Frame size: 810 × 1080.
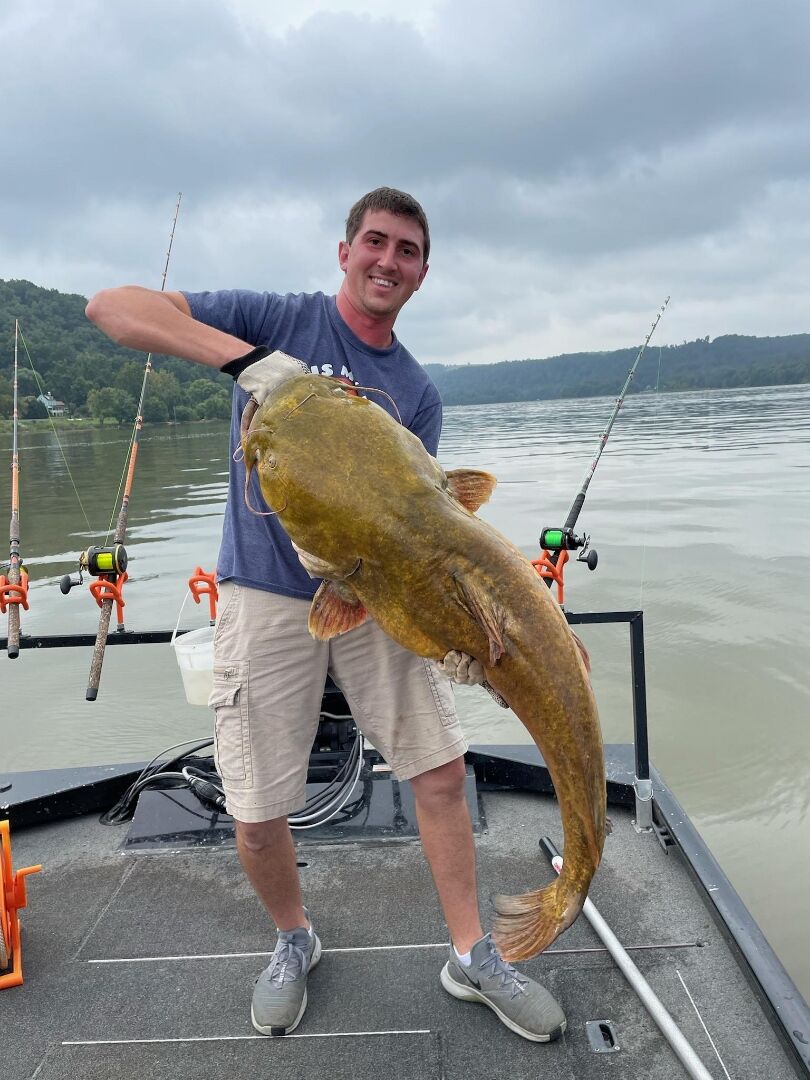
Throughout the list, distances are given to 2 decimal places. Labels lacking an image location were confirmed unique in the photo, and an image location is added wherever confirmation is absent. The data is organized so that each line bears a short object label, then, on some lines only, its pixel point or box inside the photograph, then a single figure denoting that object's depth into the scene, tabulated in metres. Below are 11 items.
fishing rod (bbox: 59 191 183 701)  3.21
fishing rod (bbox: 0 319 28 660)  3.18
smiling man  2.40
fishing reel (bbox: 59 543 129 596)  3.21
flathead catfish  1.79
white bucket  3.40
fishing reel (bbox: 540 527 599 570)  3.21
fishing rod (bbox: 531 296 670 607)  3.22
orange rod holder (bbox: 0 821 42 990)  2.60
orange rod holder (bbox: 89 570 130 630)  3.20
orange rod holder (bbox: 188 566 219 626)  3.36
